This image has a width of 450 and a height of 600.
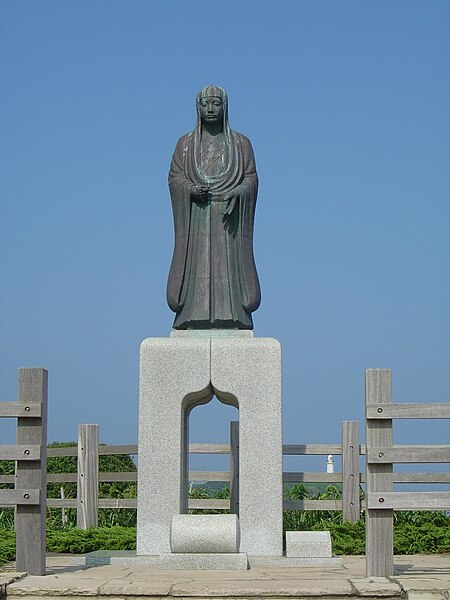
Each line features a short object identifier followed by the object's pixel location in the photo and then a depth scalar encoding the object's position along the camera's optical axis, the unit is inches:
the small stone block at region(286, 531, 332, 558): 387.2
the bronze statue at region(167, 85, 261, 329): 427.5
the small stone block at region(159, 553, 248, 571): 348.2
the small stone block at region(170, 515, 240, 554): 350.0
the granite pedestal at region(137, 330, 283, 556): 402.3
